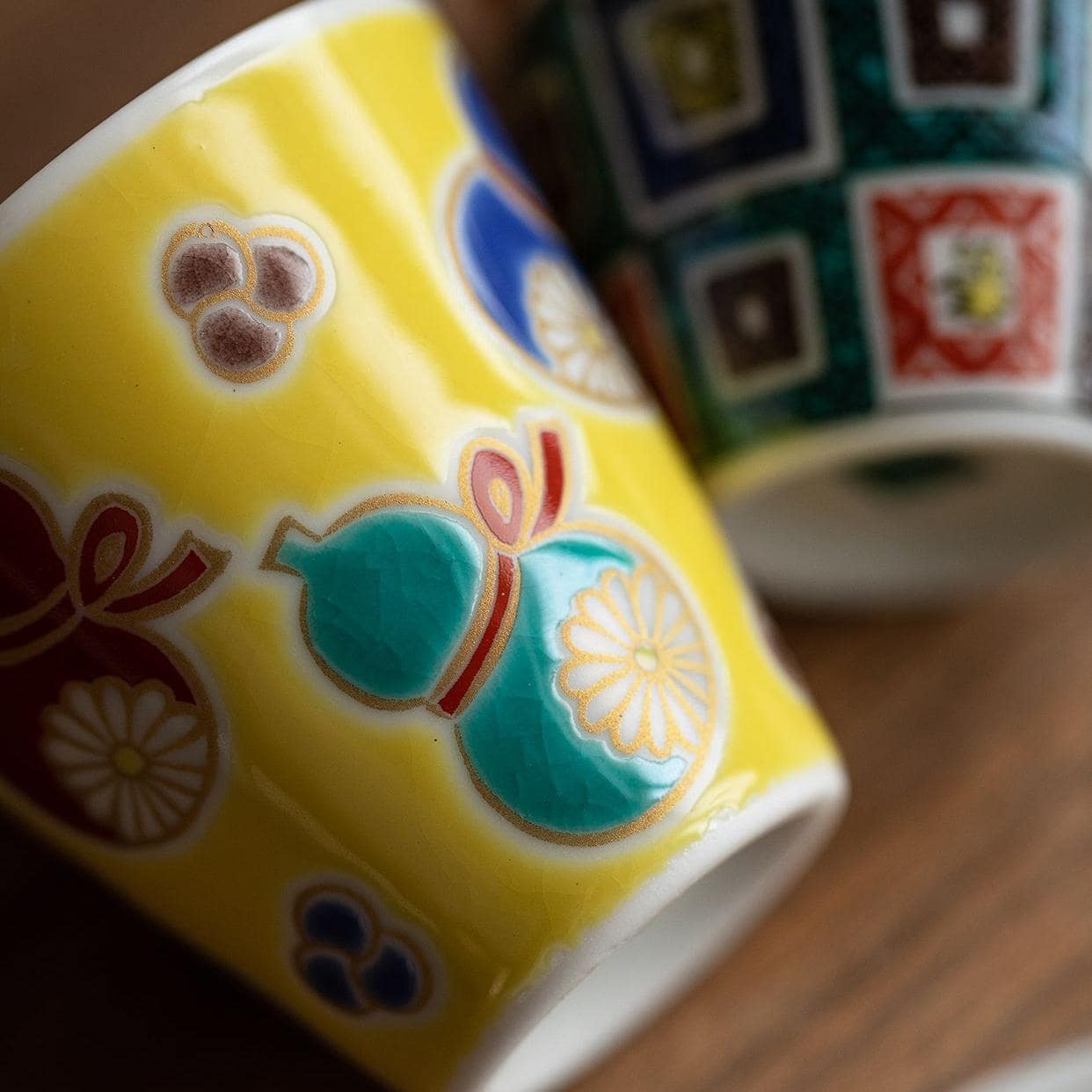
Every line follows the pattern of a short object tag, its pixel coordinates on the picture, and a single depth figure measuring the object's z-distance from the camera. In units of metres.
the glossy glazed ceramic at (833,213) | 0.29
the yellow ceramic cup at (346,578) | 0.27
